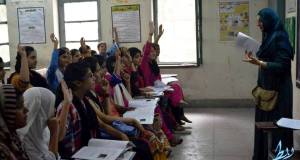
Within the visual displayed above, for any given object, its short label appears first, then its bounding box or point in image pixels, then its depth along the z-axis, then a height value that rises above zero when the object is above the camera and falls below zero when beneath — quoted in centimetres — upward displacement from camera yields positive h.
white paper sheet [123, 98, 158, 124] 319 -52
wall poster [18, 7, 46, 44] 666 +47
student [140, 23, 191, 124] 500 -31
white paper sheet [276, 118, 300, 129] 230 -46
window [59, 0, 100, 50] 675 +51
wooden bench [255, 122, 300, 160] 251 -54
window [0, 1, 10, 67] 685 +19
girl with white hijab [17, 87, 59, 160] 213 -39
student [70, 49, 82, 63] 460 -3
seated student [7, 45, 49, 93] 346 -18
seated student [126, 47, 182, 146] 439 -37
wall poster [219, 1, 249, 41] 641 +49
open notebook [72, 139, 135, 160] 207 -54
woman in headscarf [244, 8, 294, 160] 329 -15
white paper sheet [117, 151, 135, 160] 216 -58
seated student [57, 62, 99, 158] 234 -39
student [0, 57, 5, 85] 347 -17
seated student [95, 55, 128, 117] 328 -36
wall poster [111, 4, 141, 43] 652 +46
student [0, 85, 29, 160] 171 -29
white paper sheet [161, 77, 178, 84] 530 -41
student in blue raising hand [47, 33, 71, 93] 407 -15
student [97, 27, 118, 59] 541 +6
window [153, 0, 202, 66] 666 +29
